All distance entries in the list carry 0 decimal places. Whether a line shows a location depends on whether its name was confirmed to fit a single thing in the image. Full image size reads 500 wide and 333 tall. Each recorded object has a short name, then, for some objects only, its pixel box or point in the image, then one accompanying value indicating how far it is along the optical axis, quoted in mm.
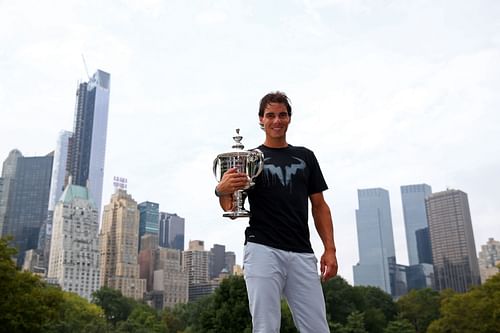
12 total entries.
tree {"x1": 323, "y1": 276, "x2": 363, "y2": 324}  43062
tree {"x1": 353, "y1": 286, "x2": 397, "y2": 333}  43719
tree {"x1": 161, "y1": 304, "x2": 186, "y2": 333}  51978
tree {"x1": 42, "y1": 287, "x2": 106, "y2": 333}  24855
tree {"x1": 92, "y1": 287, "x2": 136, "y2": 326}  58281
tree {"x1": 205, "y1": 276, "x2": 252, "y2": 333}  21867
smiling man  3252
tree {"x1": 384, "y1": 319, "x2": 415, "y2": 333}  37875
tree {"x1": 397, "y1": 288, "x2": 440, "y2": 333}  51094
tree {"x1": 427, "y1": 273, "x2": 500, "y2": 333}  30484
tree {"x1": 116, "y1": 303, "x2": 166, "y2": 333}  33500
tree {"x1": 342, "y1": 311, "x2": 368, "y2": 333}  34822
